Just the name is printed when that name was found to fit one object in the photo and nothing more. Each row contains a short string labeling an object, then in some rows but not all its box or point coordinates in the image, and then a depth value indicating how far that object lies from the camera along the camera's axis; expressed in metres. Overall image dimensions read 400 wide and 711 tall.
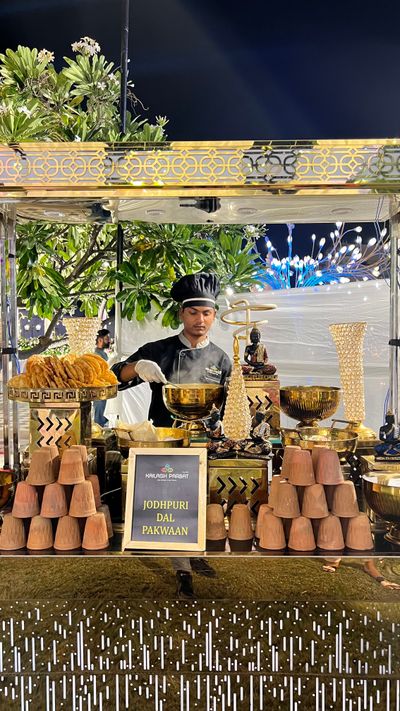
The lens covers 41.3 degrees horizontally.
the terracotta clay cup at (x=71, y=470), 1.20
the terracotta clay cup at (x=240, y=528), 1.19
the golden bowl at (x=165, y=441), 1.30
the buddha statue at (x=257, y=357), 1.88
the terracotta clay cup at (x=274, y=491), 1.20
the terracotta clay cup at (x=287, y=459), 1.23
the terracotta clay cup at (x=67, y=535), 1.14
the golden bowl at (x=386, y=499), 1.17
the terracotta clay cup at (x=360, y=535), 1.15
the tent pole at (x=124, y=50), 3.11
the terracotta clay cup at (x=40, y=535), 1.15
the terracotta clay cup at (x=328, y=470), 1.21
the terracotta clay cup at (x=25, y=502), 1.17
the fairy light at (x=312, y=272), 4.41
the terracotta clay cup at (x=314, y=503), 1.16
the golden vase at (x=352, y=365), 1.73
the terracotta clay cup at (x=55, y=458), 1.25
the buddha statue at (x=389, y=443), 1.36
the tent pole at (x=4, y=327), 1.57
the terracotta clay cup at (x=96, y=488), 1.28
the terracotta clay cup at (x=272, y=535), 1.14
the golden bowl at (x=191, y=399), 1.49
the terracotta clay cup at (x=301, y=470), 1.20
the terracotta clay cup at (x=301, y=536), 1.14
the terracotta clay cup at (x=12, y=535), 1.15
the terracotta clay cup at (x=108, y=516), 1.20
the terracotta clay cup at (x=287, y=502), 1.16
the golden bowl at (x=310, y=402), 1.64
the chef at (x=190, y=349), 2.76
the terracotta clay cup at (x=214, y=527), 1.19
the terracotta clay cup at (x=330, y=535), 1.15
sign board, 1.15
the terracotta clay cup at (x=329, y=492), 1.21
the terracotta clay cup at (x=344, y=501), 1.17
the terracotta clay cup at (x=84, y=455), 1.27
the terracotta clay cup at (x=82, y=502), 1.17
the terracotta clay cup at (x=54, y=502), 1.16
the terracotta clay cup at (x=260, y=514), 1.18
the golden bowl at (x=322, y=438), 1.39
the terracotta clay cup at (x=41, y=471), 1.21
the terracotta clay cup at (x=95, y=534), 1.15
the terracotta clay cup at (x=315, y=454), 1.24
